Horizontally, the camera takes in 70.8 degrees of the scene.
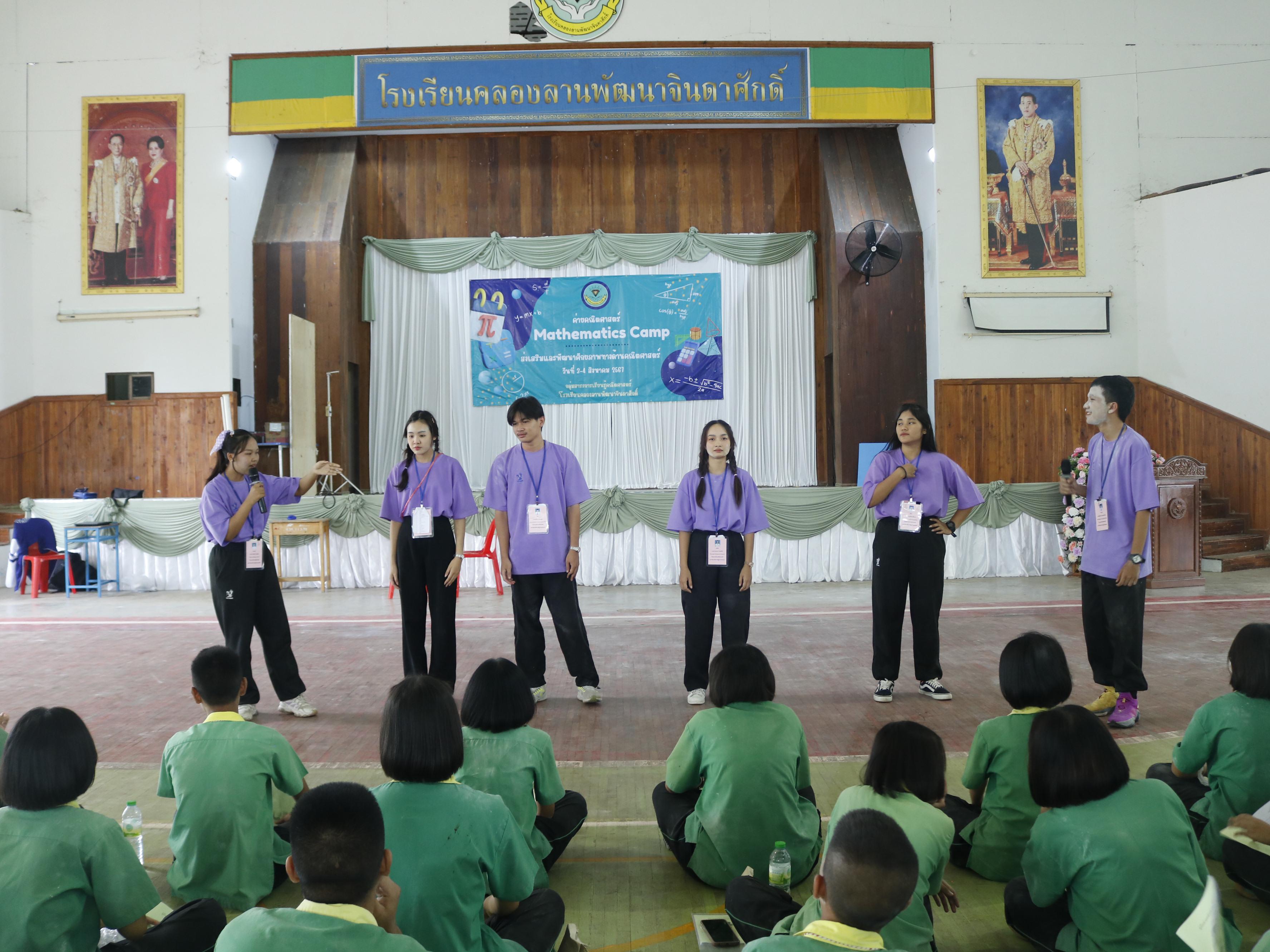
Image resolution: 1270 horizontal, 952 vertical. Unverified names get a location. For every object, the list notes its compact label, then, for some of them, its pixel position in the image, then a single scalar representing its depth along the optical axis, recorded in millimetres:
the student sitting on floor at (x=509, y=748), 2219
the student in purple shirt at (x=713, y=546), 4344
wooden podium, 7836
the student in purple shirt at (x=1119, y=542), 3852
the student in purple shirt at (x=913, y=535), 4332
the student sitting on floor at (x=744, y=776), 2273
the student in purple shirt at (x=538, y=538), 4438
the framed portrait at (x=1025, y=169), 10391
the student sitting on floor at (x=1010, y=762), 2369
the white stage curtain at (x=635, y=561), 8680
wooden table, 8414
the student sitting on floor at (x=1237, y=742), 2328
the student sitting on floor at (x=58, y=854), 1679
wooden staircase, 8672
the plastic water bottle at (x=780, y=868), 2221
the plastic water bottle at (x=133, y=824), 2574
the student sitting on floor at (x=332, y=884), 1262
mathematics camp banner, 11891
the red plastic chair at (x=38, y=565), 8234
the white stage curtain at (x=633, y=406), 11953
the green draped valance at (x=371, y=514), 8594
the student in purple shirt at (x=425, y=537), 4309
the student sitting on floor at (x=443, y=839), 1694
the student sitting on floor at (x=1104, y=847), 1764
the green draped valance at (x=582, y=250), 11758
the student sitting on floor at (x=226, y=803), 2230
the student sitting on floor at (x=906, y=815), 1806
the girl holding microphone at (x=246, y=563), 4098
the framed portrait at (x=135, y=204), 10461
